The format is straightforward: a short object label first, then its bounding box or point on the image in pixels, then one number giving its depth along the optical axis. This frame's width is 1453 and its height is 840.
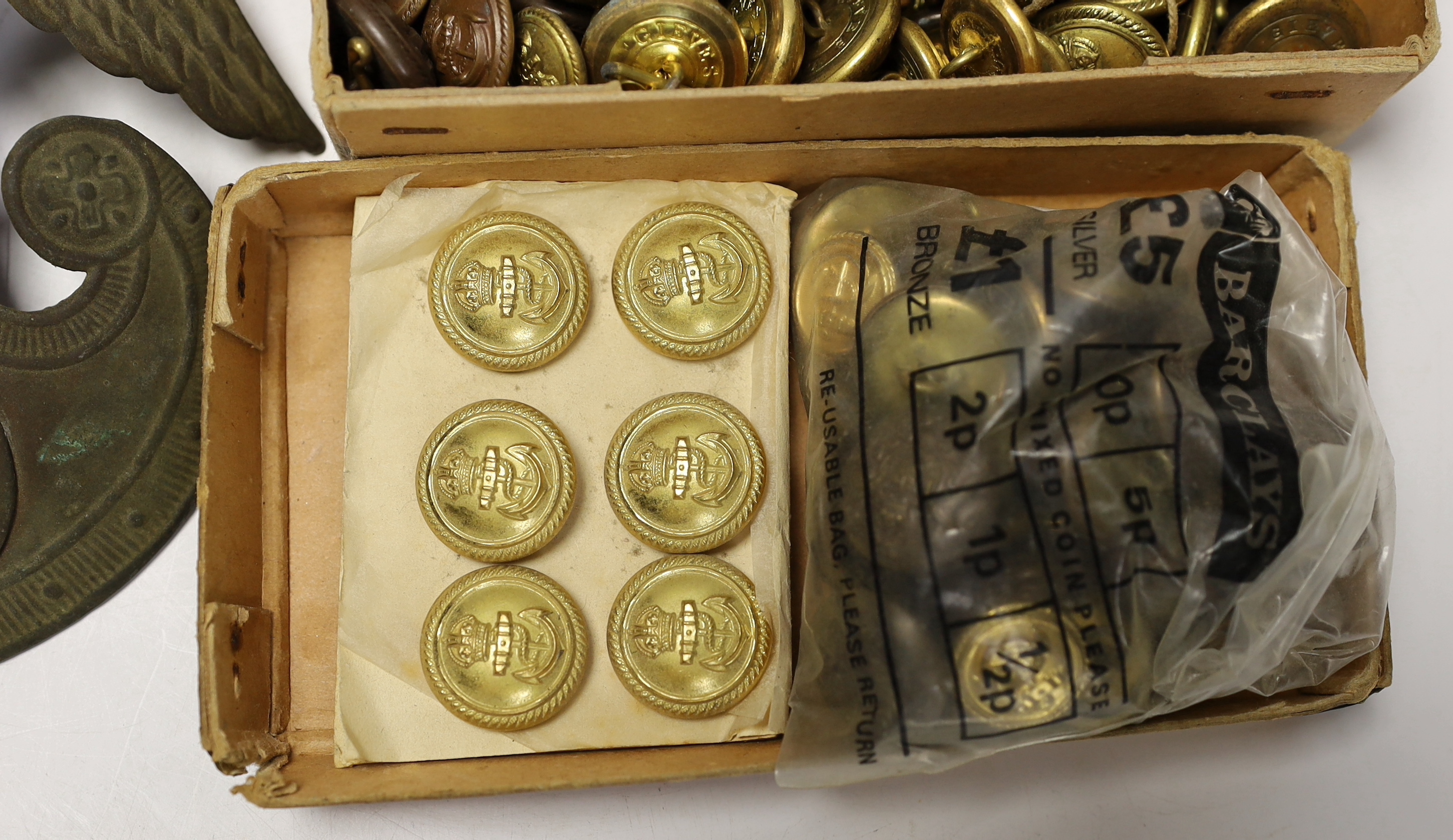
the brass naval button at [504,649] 0.22
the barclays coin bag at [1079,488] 0.20
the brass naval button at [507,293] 0.23
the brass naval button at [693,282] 0.23
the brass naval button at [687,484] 0.23
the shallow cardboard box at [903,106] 0.22
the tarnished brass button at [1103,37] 0.24
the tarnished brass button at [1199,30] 0.24
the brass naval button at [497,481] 0.22
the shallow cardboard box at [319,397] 0.22
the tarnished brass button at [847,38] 0.24
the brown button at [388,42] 0.22
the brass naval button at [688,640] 0.22
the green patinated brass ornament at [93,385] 0.24
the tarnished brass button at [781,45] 0.23
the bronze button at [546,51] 0.23
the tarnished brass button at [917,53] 0.24
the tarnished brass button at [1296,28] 0.24
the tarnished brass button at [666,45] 0.23
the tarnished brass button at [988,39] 0.23
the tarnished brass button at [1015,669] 0.20
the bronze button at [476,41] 0.23
